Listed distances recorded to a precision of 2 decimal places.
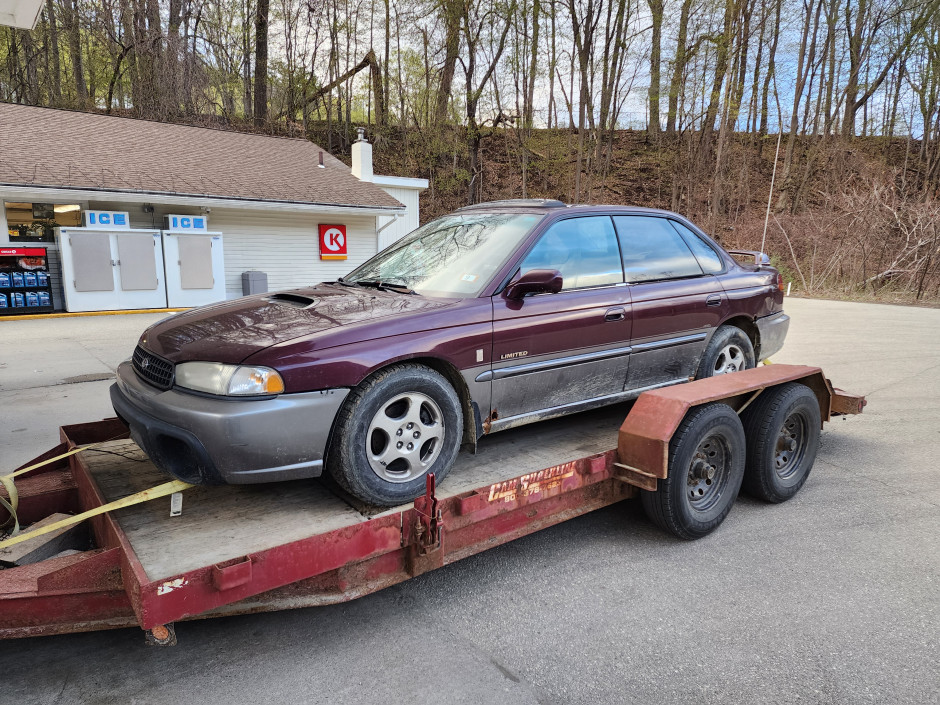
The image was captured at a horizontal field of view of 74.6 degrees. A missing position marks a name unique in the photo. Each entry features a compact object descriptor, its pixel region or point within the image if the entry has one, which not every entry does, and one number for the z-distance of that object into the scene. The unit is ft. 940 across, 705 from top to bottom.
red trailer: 7.40
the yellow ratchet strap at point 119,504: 8.37
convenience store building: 44.60
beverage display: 43.29
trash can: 55.21
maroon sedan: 8.77
